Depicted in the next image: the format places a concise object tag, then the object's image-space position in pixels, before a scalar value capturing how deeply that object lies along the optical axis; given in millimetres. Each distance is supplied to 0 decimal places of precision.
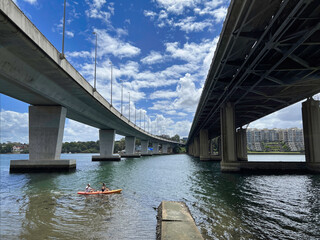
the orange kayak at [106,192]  17831
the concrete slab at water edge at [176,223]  7383
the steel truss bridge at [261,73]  15352
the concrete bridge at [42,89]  16875
